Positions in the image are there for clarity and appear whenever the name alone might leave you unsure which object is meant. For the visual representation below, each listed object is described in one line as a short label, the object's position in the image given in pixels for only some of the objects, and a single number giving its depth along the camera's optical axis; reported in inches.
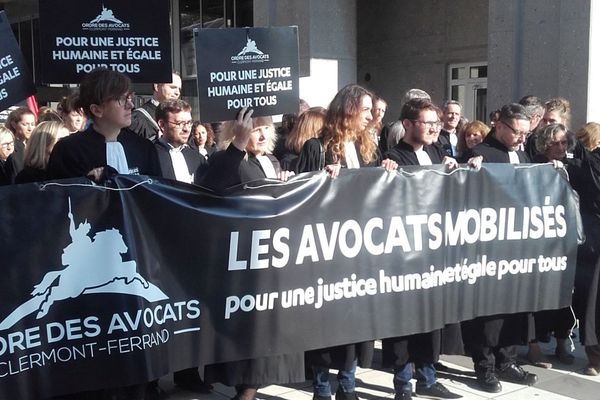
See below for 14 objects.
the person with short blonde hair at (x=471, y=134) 279.3
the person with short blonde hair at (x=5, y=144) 218.5
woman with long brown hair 177.2
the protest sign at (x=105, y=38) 191.5
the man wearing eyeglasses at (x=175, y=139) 202.5
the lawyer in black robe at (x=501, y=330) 196.4
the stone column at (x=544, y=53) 366.3
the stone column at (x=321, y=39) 427.5
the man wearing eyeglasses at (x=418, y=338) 184.1
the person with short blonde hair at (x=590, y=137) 219.6
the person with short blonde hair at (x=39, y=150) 178.7
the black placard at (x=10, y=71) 164.9
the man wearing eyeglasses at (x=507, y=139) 204.2
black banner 138.1
